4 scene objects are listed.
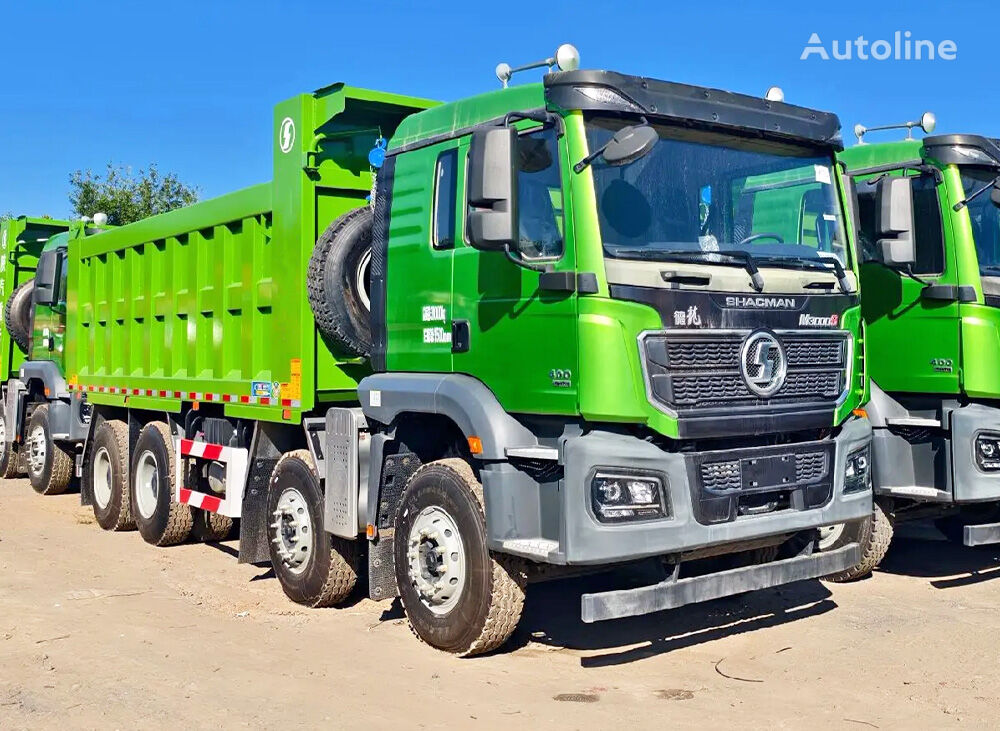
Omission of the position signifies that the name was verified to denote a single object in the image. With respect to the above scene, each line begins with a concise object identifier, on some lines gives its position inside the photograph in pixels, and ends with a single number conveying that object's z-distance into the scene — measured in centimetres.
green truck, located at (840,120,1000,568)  726
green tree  3150
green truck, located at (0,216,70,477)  1390
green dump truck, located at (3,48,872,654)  521
